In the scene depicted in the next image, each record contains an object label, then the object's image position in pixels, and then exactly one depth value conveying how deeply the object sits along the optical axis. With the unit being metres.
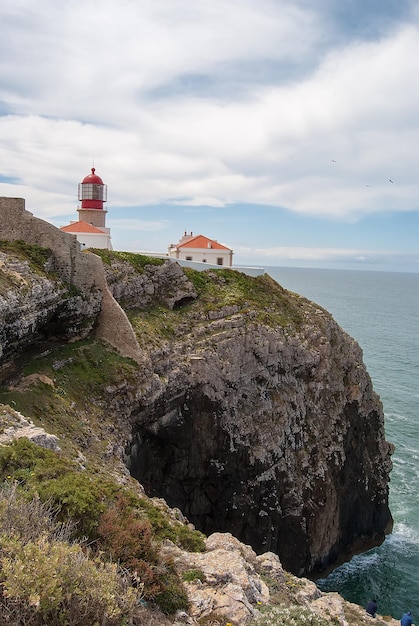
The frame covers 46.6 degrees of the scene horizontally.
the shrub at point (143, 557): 9.90
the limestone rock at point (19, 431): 15.75
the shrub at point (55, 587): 7.36
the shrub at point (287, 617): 10.20
